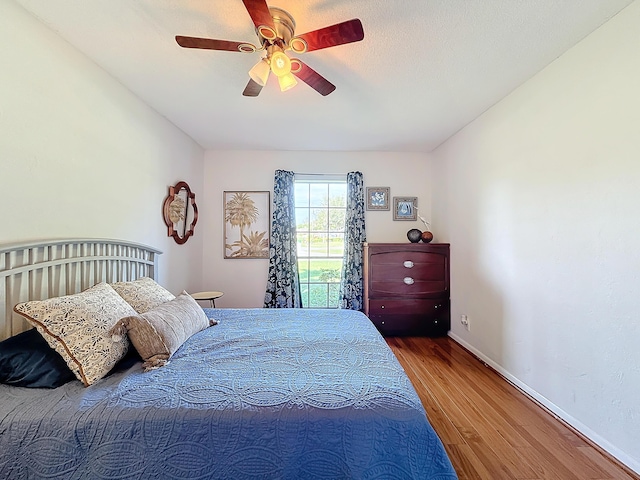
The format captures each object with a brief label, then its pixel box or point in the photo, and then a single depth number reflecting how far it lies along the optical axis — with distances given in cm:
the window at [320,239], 400
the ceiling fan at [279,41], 129
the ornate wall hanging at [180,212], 294
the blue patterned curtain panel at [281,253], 380
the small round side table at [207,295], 306
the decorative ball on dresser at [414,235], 361
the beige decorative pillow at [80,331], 122
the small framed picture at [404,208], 399
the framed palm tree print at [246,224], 391
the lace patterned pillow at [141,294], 178
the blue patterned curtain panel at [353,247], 383
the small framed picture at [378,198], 398
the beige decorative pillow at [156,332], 139
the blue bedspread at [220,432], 98
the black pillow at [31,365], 117
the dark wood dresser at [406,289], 341
